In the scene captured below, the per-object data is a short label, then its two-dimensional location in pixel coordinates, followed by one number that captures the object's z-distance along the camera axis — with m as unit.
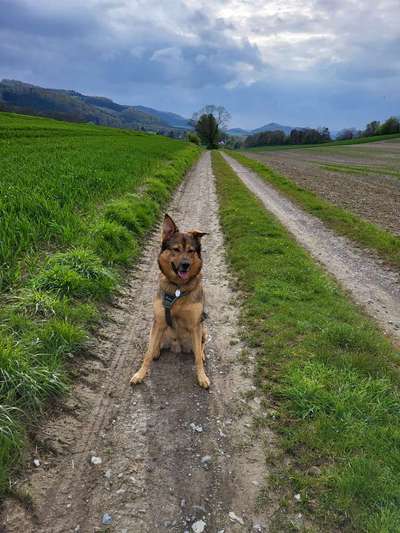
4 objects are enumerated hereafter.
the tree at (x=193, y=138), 132.12
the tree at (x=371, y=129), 135.62
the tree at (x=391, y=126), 125.06
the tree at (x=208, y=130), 137.38
